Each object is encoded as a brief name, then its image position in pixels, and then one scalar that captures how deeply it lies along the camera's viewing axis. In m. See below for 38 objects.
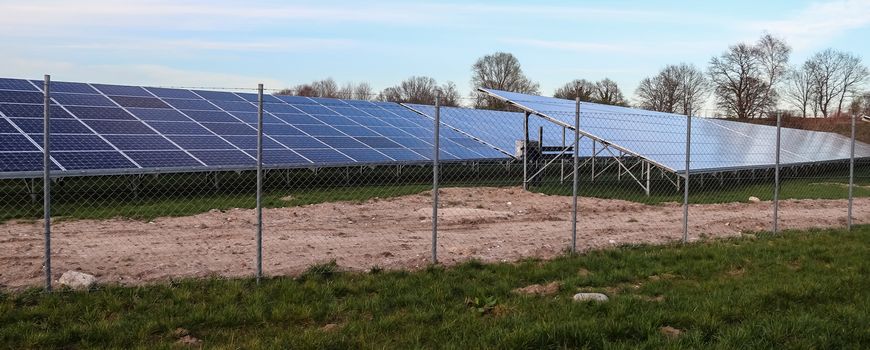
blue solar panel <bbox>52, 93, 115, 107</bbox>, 18.17
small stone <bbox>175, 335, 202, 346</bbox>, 4.89
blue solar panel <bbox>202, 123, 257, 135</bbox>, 18.99
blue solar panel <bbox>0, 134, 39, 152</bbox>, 13.79
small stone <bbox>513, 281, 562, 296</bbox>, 6.57
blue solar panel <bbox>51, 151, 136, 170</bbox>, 13.53
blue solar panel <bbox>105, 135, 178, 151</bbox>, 15.68
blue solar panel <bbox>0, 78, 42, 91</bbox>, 17.89
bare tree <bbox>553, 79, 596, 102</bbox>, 58.54
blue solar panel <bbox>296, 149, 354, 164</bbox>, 18.23
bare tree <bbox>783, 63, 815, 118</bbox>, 64.31
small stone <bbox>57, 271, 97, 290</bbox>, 6.44
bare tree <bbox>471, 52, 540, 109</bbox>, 68.94
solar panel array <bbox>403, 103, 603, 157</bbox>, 28.14
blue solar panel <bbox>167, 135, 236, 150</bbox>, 16.75
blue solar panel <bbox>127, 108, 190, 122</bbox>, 18.69
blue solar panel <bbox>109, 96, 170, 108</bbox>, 19.59
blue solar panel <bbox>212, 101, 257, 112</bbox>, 22.08
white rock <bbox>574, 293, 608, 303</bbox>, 6.05
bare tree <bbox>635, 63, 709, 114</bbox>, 63.56
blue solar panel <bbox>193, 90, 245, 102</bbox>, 23.03
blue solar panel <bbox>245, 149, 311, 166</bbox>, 16.89
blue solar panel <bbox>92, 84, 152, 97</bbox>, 20.42
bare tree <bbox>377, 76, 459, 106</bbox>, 60.00
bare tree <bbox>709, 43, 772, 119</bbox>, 58.72
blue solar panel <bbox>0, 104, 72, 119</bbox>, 15.94
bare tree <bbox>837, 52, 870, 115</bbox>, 62.47
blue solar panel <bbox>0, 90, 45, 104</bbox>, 16.91
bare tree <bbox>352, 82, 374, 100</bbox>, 57.12
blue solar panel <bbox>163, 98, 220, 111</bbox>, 20.73
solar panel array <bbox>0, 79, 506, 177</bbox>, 14.52
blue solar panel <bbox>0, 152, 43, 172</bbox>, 12.75
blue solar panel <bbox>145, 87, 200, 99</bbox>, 21.50
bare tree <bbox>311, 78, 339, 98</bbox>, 65.22
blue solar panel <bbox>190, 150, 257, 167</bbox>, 15.86
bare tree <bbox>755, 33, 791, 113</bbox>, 63.81
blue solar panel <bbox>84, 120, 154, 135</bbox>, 16.65
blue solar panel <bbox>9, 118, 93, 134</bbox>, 15.29
